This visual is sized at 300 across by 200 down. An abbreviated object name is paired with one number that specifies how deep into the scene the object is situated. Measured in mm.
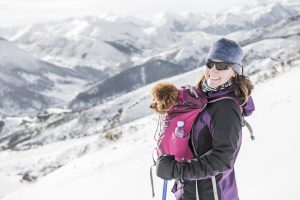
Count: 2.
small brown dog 3746
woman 3561
